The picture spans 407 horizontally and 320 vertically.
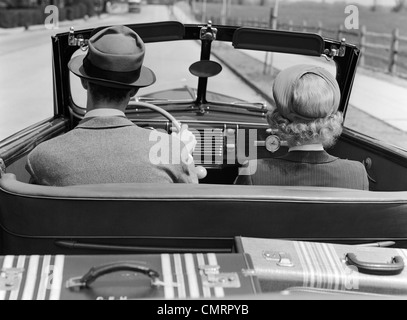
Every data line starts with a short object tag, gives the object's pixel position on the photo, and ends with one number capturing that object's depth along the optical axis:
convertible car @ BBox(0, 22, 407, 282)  1.99
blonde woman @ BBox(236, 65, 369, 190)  2.32
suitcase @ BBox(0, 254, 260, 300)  1.49
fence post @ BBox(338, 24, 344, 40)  19.47
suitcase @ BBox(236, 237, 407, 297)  1.71
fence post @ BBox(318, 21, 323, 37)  20.83
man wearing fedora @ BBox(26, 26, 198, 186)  2.21
